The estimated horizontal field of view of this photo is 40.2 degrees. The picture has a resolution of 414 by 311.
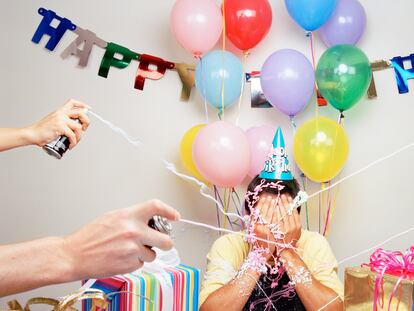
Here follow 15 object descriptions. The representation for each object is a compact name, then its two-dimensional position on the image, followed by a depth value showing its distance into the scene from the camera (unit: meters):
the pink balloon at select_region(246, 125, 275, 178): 2.04
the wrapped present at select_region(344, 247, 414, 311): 0.99
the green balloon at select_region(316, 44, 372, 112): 1.92
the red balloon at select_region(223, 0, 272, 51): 2.09
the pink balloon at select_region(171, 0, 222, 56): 2.07
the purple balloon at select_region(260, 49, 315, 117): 2.01
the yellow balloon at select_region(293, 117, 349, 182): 1.92
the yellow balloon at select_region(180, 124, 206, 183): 2.14
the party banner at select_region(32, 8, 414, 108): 2.34
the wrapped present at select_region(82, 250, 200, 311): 1.03
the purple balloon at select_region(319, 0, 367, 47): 2.12
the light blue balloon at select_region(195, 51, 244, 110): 2.11
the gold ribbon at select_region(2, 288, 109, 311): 0.97
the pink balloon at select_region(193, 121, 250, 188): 1.91
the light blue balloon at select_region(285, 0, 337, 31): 2.00
